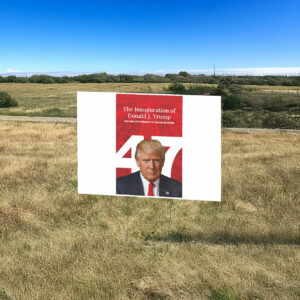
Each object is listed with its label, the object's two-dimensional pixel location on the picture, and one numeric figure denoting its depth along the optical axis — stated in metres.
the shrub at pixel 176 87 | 30.49
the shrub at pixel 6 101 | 39.06
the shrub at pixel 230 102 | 27.52
